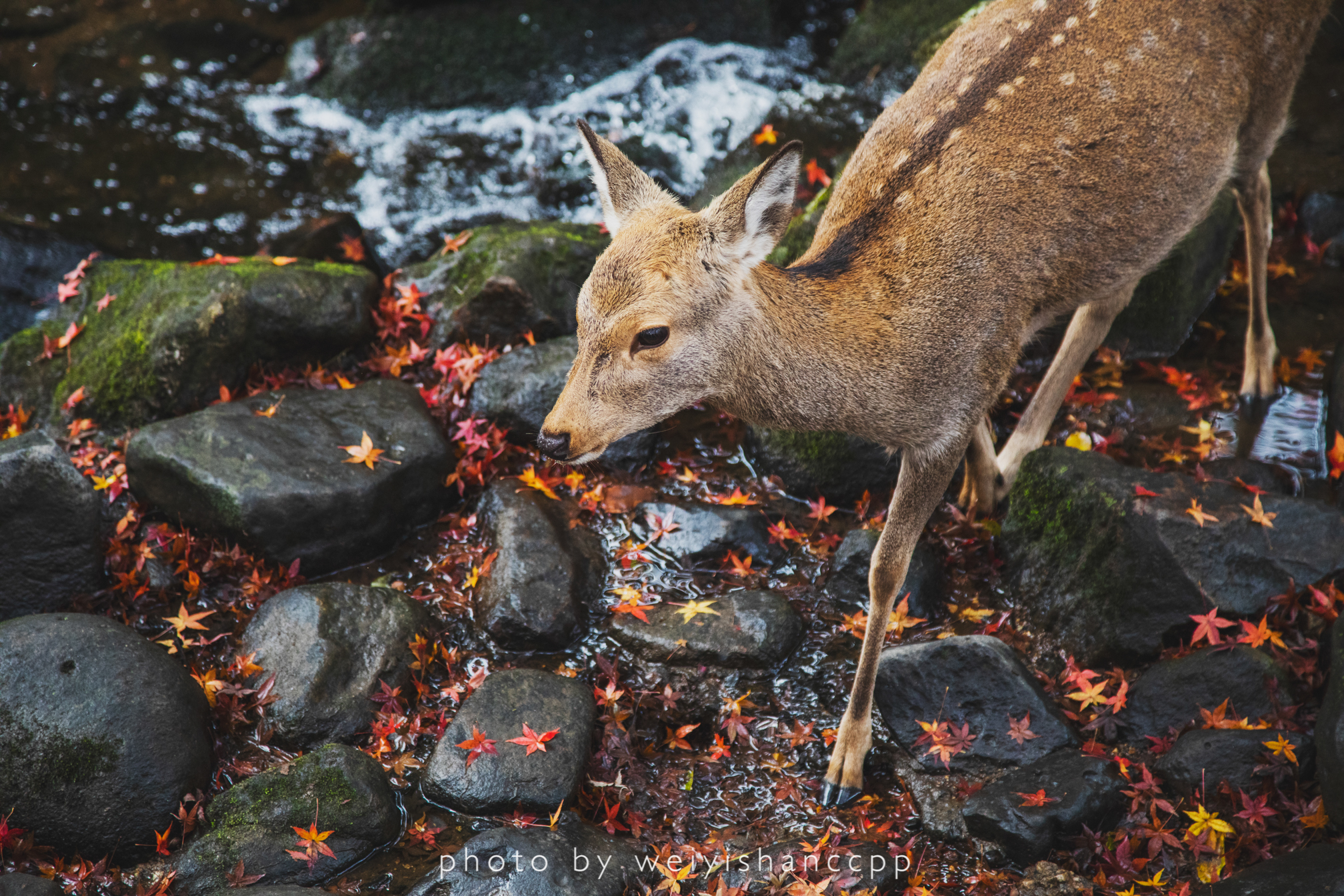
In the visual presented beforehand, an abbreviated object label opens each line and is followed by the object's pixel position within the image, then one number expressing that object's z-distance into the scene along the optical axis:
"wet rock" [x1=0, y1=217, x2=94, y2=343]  7.30
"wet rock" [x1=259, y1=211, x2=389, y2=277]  7.32
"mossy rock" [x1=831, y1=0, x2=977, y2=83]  8.58
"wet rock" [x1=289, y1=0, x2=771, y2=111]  9.81
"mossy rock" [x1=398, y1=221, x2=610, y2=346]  6.48
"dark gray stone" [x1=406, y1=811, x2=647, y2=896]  3.75
